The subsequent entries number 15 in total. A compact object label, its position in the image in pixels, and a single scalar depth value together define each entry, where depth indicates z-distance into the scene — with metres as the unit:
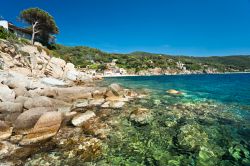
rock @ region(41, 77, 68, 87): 17.98
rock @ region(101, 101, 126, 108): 11.40
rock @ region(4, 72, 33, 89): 12.27
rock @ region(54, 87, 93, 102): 12.98
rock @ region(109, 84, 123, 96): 14.20
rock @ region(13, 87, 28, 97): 11.12
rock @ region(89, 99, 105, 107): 11.80
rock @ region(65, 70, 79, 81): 28.67
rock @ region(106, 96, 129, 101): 13.27
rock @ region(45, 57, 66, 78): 27.07
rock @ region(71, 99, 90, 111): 10.86
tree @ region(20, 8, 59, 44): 36.39
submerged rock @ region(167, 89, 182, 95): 17.74
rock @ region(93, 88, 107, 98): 13.88
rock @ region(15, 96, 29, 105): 9.81
